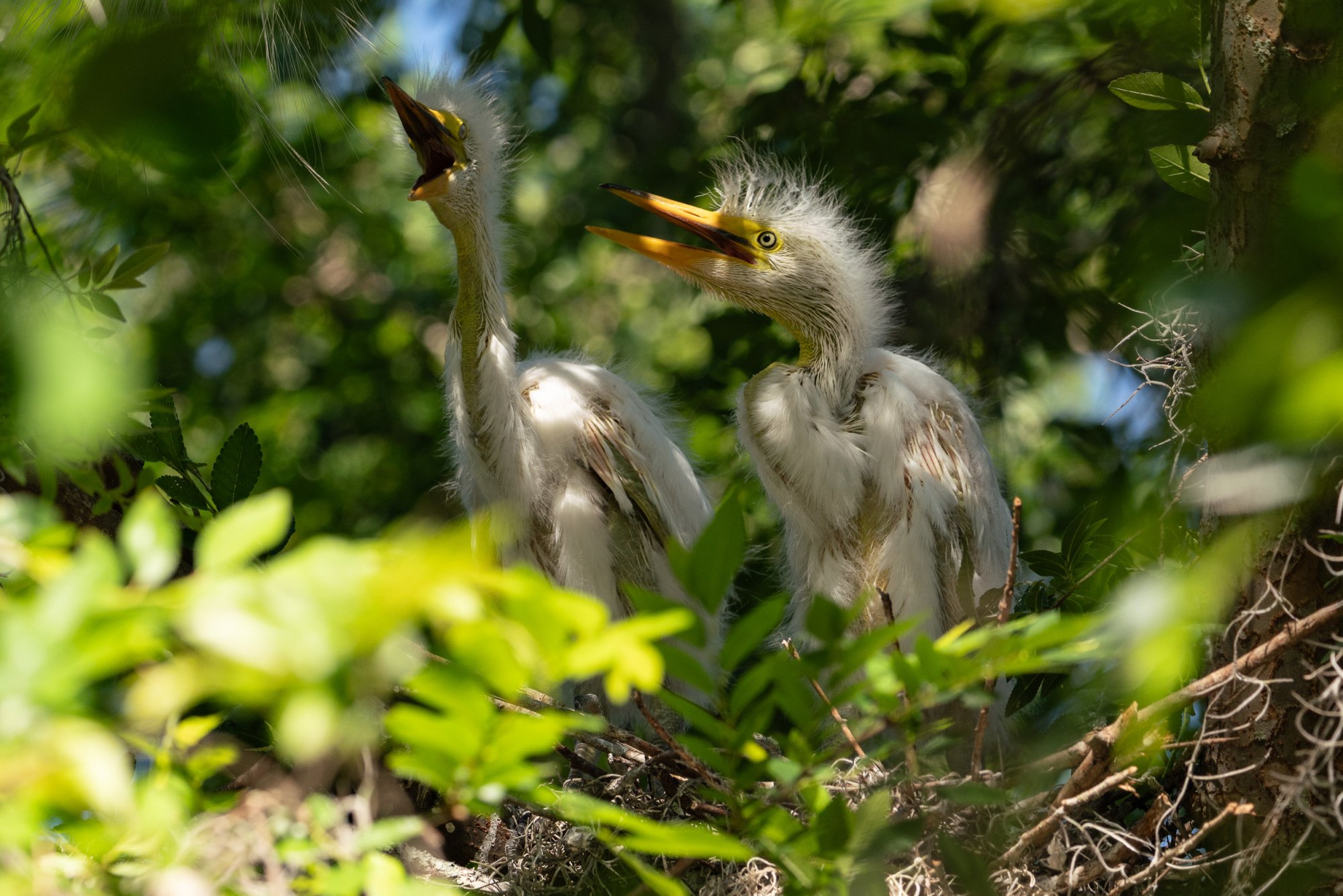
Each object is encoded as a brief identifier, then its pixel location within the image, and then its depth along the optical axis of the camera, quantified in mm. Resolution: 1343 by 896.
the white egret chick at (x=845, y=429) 6818
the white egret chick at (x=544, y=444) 6869
